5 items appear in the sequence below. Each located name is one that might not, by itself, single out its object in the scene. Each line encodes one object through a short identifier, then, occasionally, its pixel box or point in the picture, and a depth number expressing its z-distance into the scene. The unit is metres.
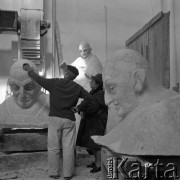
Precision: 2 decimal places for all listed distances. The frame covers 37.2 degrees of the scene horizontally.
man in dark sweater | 3.00
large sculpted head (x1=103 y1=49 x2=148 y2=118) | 1.77
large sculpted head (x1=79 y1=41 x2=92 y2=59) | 4.93
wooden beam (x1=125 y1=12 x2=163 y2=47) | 3.55
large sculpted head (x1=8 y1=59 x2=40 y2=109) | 3.23
